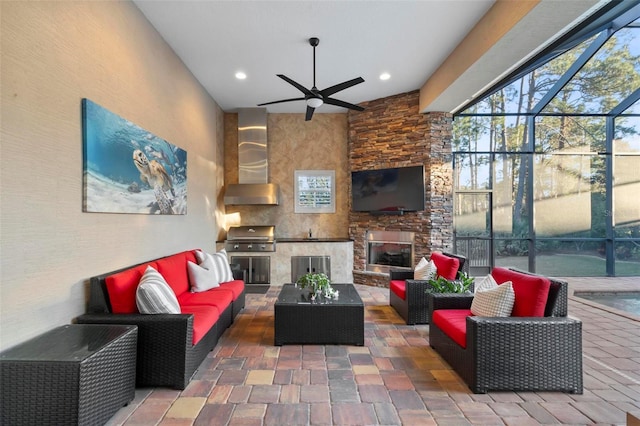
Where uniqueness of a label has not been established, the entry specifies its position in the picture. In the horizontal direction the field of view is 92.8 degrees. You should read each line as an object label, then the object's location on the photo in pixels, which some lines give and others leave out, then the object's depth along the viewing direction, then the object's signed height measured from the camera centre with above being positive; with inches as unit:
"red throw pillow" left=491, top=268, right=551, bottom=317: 91.8 -24.3
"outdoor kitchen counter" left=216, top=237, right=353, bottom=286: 231.5 -28.9
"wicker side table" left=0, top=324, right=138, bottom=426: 64.8 -36.3
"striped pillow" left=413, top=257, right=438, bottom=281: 152.7 -28.1
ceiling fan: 134.4 +56.7
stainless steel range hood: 244.7 +55.6
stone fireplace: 211.6 +42.9
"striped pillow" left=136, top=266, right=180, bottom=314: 94.2 -25.9
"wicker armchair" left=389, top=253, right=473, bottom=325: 144.4 -41.3
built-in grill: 230.4 -18.2
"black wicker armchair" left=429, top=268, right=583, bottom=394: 87.2 -40.0
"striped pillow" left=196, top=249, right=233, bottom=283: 157.3 -25.7
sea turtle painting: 97.6 +19.1
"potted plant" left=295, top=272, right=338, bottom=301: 128.6 -29.9
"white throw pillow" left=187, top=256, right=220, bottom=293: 142.8 -29.0
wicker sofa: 89.5 -35.0
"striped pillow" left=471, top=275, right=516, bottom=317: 95.8 -27.6
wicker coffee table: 121.0 -43.0
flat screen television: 214.1 +19.0
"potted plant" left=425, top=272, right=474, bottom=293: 123.4 -28.5
